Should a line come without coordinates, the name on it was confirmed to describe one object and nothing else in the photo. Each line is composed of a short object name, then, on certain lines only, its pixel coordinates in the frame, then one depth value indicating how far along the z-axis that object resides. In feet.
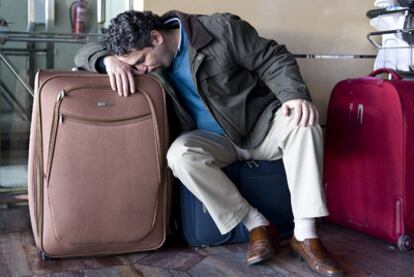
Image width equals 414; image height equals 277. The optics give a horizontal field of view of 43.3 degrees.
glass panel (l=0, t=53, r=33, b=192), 6.27
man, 5.14
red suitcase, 5.59
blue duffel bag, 5.59
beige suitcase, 5.03
